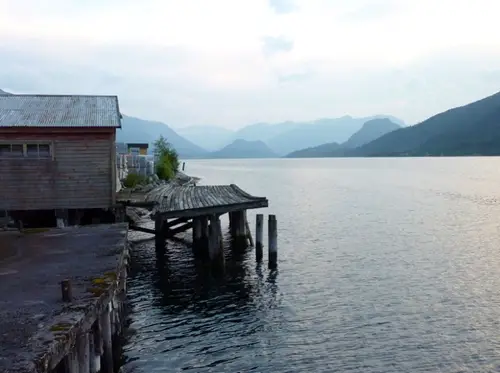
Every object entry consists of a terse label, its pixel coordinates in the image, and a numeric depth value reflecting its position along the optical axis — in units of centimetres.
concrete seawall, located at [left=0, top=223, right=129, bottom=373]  722
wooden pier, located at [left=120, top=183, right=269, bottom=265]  2127
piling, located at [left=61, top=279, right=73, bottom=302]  915
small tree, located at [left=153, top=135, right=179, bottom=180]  5656
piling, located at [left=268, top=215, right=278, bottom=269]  2300
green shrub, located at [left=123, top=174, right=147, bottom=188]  3378
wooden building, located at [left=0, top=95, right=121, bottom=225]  2097
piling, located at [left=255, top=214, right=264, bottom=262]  2411
